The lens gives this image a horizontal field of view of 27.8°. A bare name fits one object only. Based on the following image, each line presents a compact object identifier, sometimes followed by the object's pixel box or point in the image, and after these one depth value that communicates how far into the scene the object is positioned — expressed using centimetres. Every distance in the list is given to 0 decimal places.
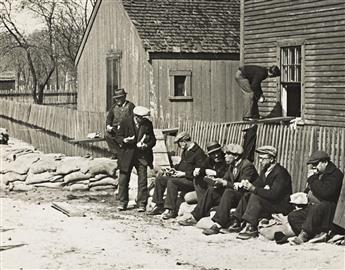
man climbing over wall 1797
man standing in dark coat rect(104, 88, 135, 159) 1324
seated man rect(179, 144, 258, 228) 1039
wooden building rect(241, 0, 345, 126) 1642
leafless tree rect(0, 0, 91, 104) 4650
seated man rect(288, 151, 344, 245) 934
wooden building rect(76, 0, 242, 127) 2292
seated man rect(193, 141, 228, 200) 1145
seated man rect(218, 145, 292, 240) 997
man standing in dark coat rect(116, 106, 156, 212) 1280
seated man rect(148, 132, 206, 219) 1184
